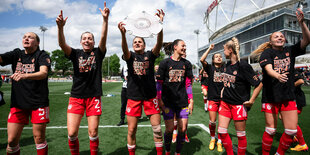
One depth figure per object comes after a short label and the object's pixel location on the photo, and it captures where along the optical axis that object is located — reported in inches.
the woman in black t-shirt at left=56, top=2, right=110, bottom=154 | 109.2
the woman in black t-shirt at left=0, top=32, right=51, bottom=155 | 103.5
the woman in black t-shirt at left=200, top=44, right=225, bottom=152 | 157.9
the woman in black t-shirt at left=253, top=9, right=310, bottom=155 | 112.0
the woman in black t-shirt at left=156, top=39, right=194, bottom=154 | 125.9
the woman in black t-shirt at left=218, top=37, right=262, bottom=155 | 117.7
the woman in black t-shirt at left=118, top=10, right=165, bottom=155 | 115.8
